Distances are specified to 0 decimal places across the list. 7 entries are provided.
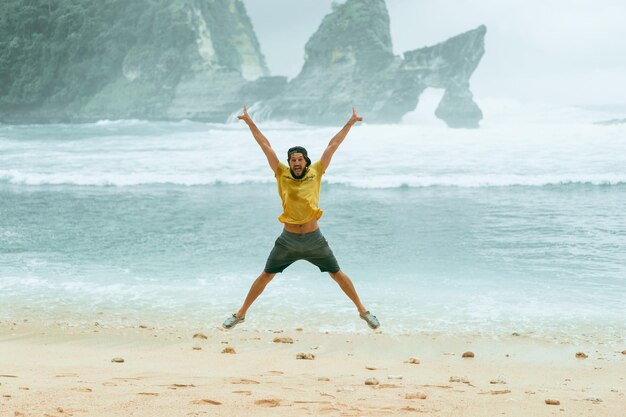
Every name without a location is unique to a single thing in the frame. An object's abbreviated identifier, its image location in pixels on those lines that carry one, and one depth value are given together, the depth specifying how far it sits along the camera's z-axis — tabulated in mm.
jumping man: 5750
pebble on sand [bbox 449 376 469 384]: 5512
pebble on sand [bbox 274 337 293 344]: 7059
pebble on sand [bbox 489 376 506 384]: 5496
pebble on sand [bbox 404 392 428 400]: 4773
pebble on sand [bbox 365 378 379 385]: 5267
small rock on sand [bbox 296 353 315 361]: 6398
